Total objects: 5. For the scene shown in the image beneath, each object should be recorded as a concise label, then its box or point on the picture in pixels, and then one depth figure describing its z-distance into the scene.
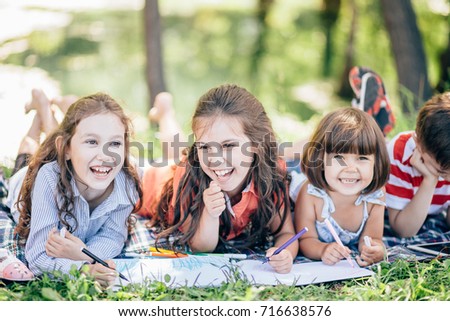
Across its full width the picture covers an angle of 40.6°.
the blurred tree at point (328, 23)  7.77
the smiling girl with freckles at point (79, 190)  2.46
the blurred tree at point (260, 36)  7.38
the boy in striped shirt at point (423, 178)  2.71
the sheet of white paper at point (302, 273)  2.39
